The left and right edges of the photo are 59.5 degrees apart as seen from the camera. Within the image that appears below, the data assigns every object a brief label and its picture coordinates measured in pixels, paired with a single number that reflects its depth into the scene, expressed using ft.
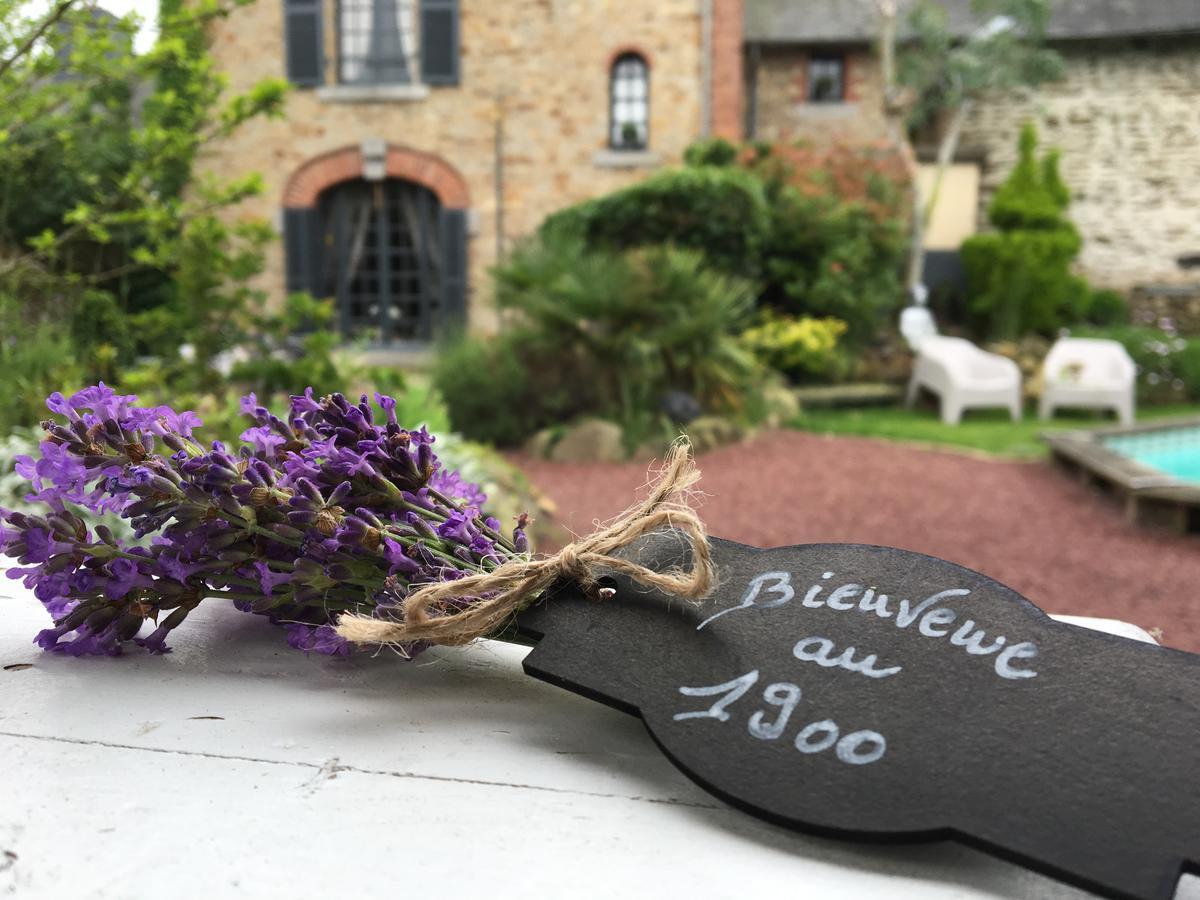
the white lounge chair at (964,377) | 38.47
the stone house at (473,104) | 45.01
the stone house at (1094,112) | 50.49
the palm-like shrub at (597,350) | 30.89
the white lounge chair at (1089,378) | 39.01
